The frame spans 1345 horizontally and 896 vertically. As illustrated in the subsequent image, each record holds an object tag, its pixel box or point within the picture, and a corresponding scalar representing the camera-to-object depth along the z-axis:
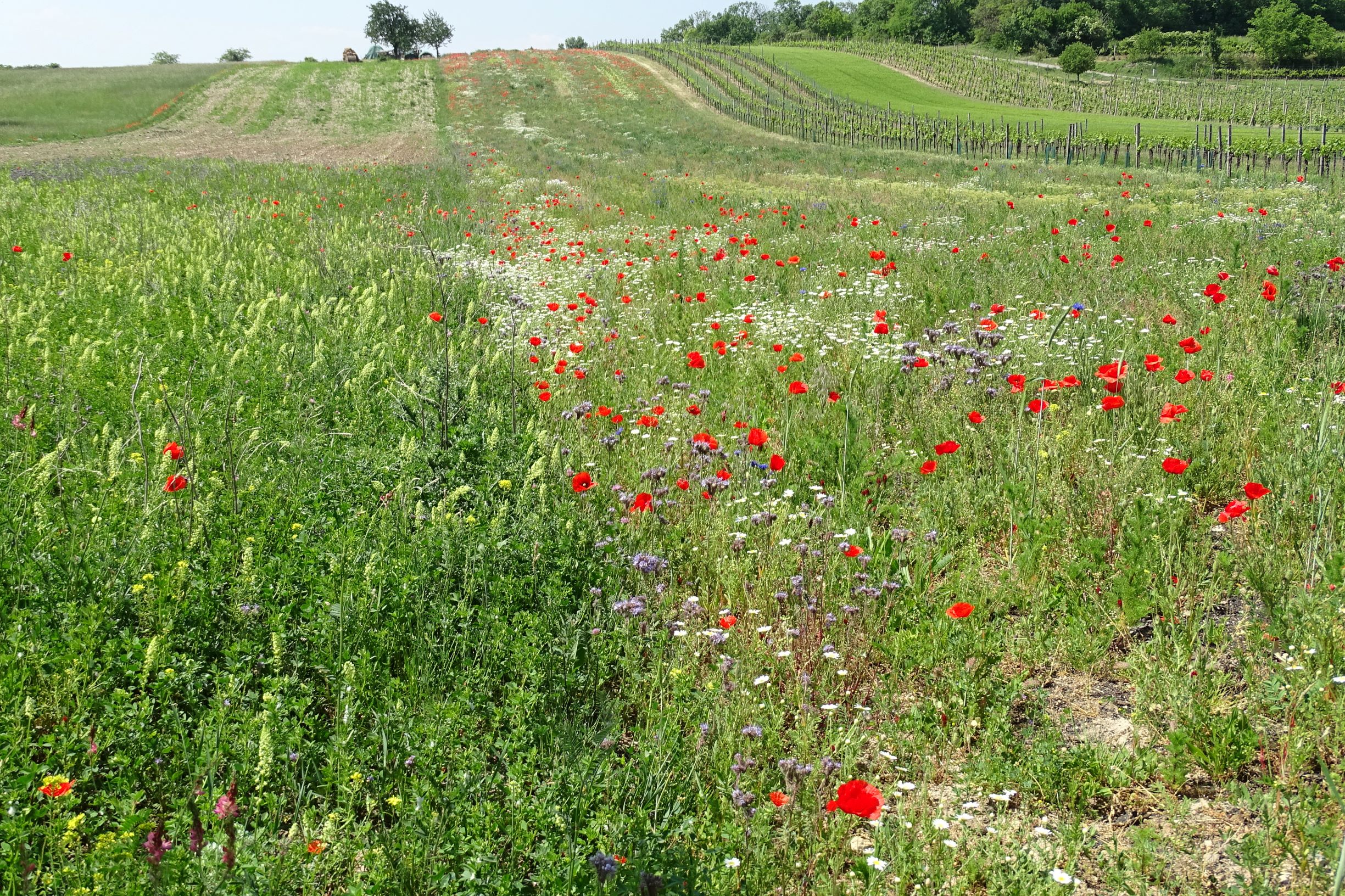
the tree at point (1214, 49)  77.75
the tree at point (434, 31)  88.12
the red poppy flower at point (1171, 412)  3.20
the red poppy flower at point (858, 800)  1.82
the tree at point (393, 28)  83.44
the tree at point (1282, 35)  74.81
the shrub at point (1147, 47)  79.94
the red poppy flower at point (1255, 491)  2.68
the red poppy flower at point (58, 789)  1.87
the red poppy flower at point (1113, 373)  3.57
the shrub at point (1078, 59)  62.56
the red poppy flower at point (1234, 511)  2.77
